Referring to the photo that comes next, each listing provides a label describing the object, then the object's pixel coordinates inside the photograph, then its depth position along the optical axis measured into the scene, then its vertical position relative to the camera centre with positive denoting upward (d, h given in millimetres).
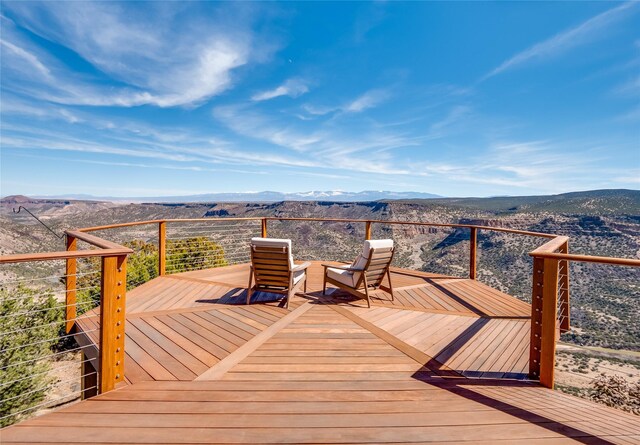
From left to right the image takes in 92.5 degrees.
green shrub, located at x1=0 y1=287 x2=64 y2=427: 8422 -4564
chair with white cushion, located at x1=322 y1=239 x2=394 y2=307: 4570 -815
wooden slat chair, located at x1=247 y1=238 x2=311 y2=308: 4504 -770
